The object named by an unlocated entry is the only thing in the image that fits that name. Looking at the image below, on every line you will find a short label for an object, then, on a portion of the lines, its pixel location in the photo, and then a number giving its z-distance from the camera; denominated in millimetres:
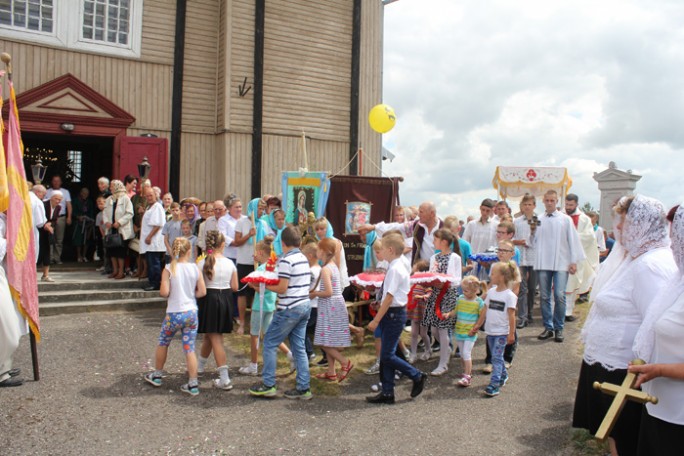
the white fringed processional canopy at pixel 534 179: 14156
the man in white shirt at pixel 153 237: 10000
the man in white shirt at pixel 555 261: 8367
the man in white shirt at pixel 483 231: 8945
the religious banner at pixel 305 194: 9555
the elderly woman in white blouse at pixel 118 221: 10391
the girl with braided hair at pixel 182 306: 5836
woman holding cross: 2588
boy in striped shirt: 5762
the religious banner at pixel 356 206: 9570
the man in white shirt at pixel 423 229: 7785
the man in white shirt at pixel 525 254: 8711
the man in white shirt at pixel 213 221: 9195
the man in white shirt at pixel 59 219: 12016
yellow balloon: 11969
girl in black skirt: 6086
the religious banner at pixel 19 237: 5957
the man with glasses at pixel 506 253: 6801
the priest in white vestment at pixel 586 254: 10109
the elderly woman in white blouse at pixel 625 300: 3150
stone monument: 15703
